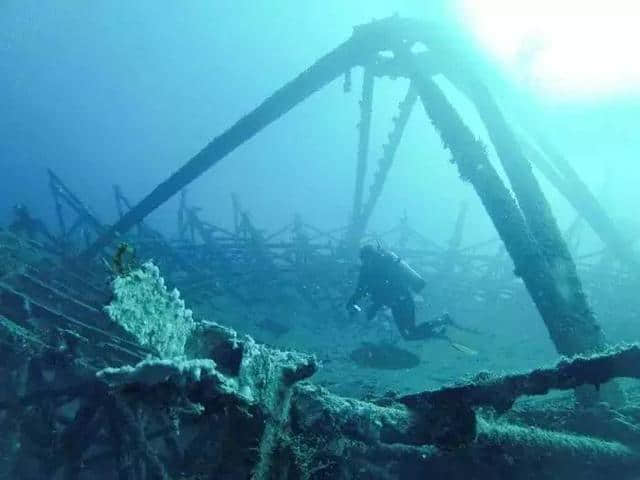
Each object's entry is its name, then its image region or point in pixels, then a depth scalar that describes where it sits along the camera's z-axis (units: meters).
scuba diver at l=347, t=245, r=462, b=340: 7.64
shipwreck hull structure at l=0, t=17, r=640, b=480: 1.85
